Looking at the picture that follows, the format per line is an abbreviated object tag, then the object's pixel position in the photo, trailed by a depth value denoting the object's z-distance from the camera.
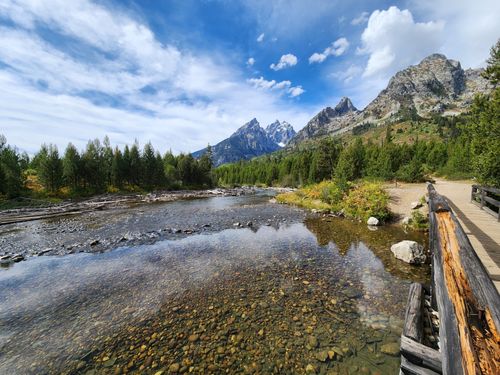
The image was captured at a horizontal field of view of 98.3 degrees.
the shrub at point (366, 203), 18.06
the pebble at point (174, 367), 4.66
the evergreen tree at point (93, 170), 48.32
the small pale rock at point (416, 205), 18.34
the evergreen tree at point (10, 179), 35.47
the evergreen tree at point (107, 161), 53.81
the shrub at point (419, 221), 14.91
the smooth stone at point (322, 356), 4.85
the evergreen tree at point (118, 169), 54.72
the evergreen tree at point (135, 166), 58.91
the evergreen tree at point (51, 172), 41.88
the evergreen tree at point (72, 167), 44.88
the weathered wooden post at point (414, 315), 4.28
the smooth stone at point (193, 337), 5.51
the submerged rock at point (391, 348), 4.92
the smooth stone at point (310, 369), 4.56
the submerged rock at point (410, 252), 9.57
